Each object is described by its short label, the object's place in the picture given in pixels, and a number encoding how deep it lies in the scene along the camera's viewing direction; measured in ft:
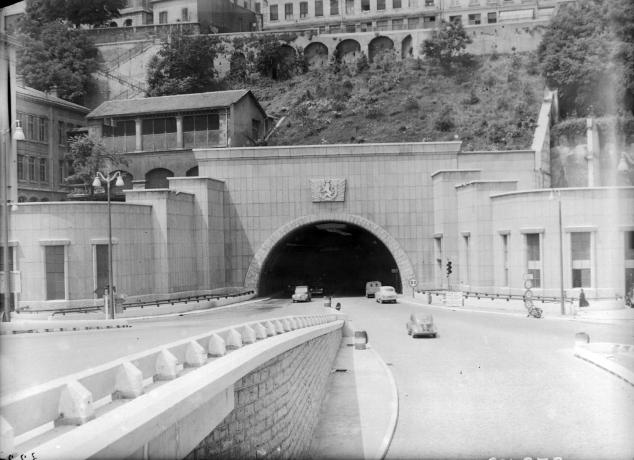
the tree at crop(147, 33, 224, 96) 305.53
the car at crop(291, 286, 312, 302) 225.43
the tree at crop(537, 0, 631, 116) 253.03
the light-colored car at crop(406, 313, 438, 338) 142.72
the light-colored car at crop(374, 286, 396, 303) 216.95
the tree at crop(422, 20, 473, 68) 352.90
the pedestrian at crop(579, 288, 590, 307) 167.84
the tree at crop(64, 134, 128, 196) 220.23
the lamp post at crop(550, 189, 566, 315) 165.61
